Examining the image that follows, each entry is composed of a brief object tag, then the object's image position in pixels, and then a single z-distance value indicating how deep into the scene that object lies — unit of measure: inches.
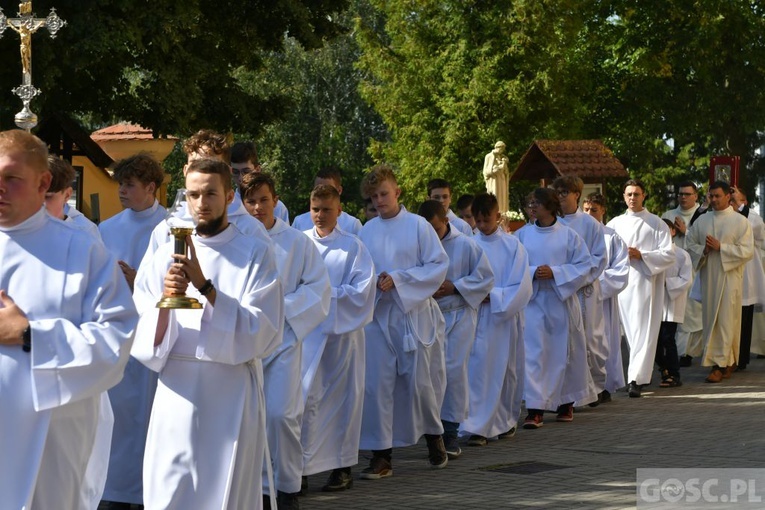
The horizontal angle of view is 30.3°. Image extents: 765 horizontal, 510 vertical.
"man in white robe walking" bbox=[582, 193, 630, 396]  577.6
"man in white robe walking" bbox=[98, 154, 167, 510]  332.2
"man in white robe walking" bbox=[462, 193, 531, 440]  462.9
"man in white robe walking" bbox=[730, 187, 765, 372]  699.4
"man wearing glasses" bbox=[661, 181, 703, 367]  702.5
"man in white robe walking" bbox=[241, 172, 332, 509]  320.5
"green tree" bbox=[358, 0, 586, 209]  1614.2
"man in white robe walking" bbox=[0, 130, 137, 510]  189.5
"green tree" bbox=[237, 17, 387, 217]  2324.1
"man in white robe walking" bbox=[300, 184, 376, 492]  368.8
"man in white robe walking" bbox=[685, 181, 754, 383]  657.0
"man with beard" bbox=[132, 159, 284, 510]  234.4
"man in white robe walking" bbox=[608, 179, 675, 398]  607.8
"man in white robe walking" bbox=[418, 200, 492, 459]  442.9
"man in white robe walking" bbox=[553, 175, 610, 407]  542.0
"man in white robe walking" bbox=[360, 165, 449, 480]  407.5
